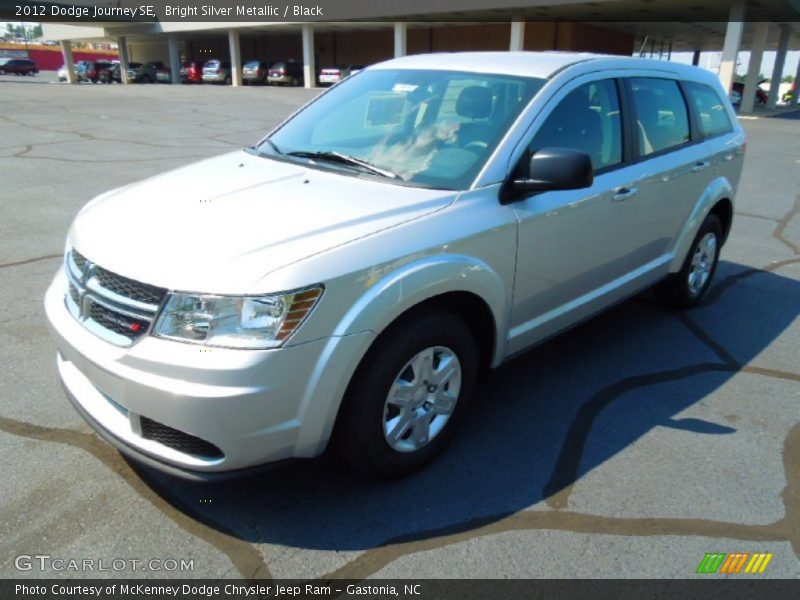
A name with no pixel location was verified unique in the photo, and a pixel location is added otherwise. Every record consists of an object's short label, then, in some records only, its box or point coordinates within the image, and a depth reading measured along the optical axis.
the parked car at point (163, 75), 49.75
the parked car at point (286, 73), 40.28
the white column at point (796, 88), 40.62
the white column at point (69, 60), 51.77
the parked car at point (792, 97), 40.78
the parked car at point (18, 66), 56.53
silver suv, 2.28
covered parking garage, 26.67
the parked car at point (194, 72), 48.12
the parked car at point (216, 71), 45.03
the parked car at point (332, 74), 37.03
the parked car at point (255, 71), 42.62
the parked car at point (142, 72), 48.62
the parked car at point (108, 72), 53.59
